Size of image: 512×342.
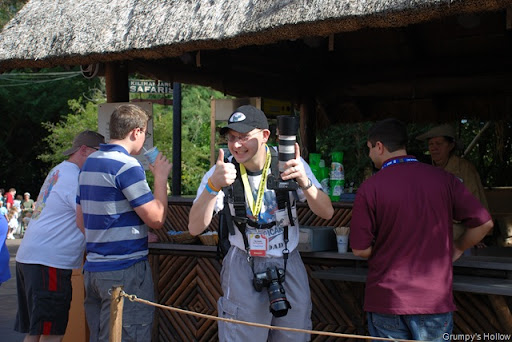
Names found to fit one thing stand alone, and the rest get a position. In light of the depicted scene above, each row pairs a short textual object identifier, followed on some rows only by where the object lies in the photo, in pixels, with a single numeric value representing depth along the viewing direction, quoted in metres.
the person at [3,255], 5.08
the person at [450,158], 5.64
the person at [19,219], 23.17
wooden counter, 4.29
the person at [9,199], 22.98
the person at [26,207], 23.34
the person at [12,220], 21.78
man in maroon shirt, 3.48
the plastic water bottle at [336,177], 5.46
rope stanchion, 3.33
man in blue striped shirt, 3.96
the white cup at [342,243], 4.79
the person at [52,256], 4.66
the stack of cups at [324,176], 5.57
